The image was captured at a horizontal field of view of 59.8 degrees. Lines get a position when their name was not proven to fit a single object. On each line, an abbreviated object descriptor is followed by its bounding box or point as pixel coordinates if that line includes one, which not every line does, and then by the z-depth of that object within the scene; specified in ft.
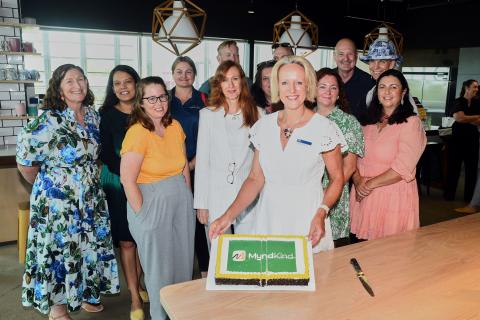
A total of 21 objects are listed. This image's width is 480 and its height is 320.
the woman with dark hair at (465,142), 18.69
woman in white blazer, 8.36
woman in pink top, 8.45
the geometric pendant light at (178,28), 9.98
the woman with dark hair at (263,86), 10.91
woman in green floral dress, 8.41
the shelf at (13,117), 17.58
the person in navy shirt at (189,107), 9.90
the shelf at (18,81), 17.39
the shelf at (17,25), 16.96
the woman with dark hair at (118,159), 9.00
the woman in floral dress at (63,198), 8.10
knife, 4.53
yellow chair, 12.18
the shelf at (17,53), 17.22
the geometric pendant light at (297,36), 14.54
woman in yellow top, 7.55
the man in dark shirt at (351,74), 11.46
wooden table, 4.11
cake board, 4.47
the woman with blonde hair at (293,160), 6.37
